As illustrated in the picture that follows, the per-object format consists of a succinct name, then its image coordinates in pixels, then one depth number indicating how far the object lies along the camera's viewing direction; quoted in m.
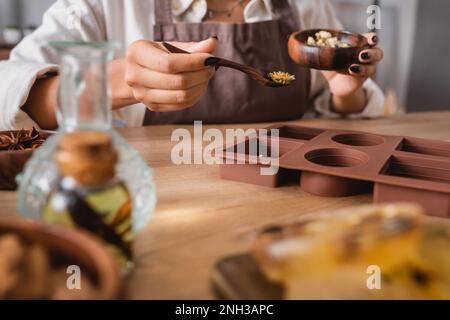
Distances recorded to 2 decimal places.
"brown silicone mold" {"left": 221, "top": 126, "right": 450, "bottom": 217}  0.70
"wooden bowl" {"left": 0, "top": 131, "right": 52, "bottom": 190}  0.72
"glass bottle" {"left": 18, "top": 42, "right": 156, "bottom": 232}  0.48
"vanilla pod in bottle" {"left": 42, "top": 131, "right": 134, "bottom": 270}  0.46
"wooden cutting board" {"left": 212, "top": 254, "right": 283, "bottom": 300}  0.45
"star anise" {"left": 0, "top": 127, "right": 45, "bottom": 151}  0.77
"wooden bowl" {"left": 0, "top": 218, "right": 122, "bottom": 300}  0.38
